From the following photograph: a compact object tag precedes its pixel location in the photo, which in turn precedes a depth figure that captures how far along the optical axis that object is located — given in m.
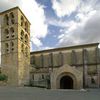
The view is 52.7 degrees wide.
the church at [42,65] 23.40
